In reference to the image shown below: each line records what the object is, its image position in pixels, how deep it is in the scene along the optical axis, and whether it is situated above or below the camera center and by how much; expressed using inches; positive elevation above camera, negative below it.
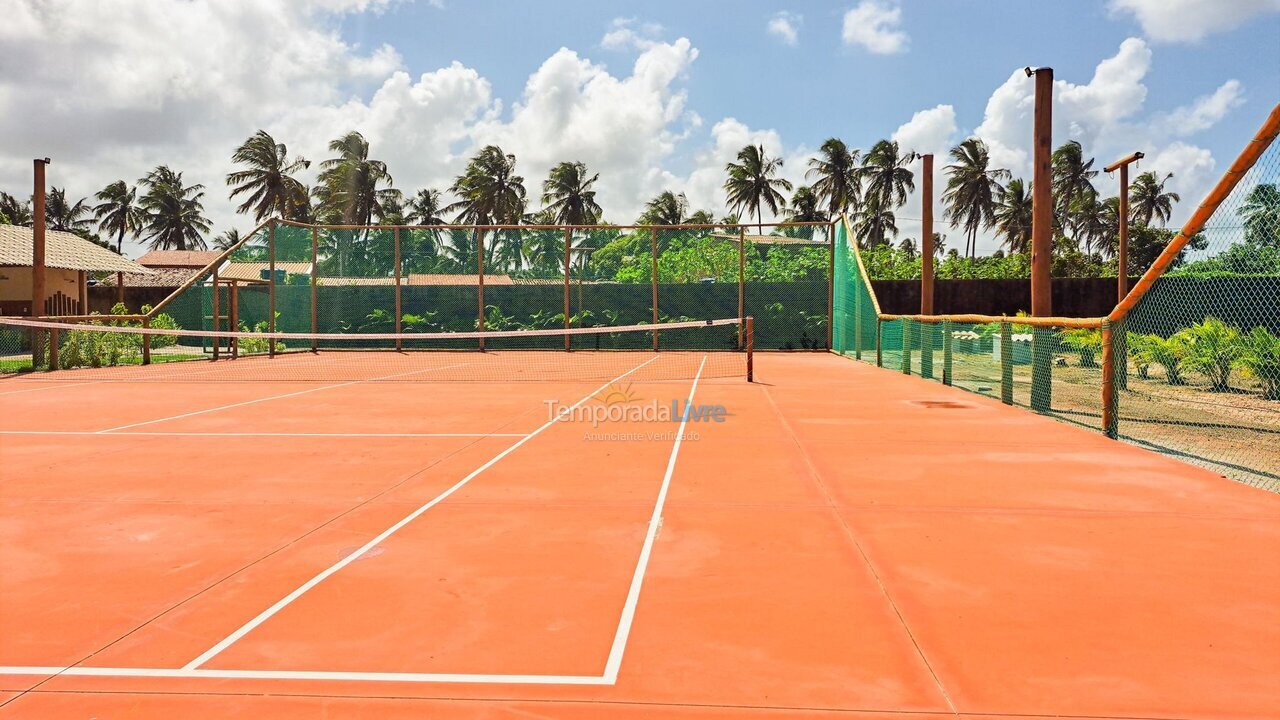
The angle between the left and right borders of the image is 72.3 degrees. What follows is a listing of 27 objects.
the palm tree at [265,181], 2426.2 +410.7
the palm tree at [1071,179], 2785.4 +491.5
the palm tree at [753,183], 2508.6 +426.1
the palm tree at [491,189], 2449.6 +397.3
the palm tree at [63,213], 3021.7 +406.2
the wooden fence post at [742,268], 1034.1 +74.9
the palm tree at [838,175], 2576.3 +461.0
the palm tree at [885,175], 2586.1 +464.1
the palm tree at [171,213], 3083.2 +415.1
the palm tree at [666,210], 2689.5 +374.1
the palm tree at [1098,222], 2829.7 +365.9
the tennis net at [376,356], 703.1 -28.1
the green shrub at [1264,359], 464.8 -14.5
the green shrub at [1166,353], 576.1 -13.9
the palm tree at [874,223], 2610.7 +327.1
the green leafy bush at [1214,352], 536.4 -11.9
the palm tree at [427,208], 2684.3 +377.4
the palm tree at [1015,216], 2812.5 +378.2
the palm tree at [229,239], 3705.7 +394.4
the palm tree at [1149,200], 3088.1 +483.9
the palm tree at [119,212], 3058.6 +410.0
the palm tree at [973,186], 2746.1 +460.8
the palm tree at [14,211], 2662.4 +369.8
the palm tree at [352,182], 2362.2 +401.1
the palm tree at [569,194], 2539.4 +399.2
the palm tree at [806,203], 2620.6 +386.6
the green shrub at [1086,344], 607.7 -7.9
